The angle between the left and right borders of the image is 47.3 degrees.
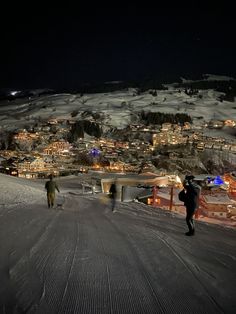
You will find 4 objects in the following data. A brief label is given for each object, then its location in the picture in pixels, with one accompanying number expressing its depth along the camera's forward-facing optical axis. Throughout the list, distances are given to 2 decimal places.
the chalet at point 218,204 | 15.12
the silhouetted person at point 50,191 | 10.78
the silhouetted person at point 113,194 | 11.30
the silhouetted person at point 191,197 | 6.51
